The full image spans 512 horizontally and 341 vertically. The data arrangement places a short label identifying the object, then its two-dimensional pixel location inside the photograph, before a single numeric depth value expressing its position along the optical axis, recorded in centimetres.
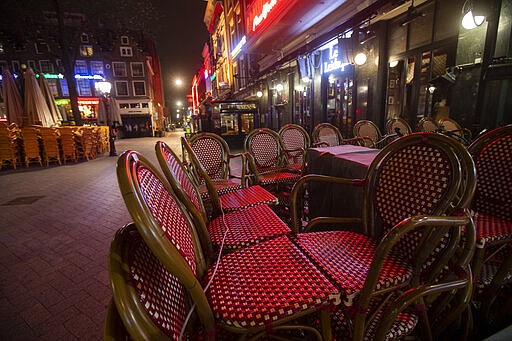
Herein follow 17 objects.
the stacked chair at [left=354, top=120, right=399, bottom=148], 504
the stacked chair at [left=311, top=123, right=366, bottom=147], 483
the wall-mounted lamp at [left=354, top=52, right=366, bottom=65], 647
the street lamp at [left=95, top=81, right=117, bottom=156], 1170
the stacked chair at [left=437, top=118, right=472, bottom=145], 459
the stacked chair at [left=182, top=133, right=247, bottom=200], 346
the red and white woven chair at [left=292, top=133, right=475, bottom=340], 107
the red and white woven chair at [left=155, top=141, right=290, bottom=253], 135
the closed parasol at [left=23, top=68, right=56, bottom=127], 937
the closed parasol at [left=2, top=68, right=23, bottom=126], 927
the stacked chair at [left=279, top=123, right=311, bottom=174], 450
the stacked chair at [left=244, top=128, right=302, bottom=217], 381
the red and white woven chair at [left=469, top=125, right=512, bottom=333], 152
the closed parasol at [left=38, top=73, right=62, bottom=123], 1029
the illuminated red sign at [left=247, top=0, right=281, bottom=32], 766
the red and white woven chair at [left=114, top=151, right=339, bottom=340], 71
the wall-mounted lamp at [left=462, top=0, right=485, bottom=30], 428
